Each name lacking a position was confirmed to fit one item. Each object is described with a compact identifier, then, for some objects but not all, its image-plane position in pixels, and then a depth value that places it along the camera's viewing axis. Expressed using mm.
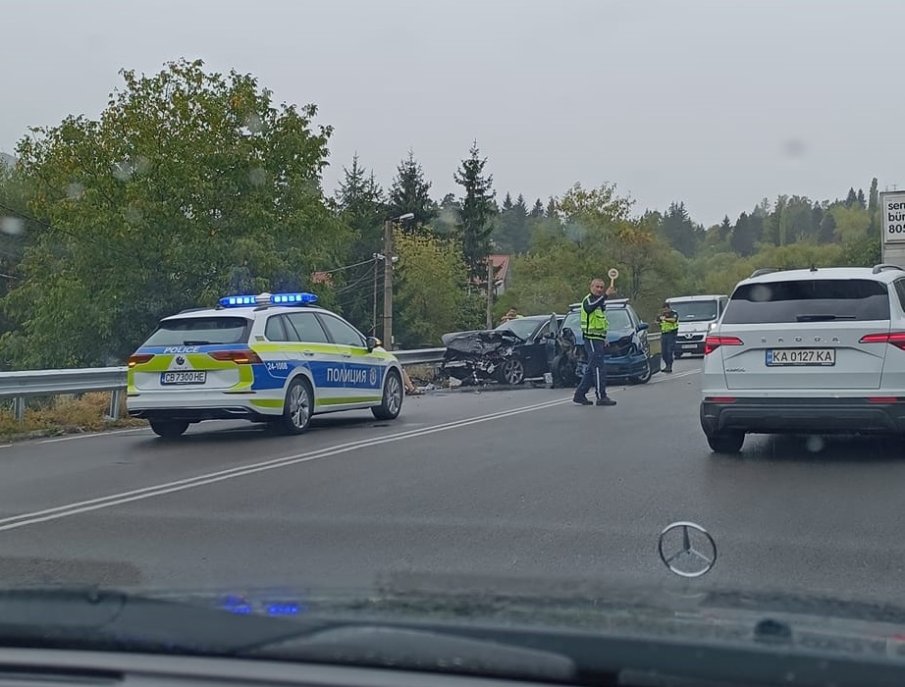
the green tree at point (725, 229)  152038
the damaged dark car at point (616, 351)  22172
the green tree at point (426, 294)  68381
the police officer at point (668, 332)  26625
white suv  9461
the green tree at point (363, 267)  68125
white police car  12758
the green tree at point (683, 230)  143750
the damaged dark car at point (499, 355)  22781
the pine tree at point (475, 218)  75750
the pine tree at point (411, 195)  72812
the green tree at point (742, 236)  135150
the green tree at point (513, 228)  146250
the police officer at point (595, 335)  16312
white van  34750
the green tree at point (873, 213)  88125
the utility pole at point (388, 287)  37094
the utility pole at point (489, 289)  65387
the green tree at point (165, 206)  36125
